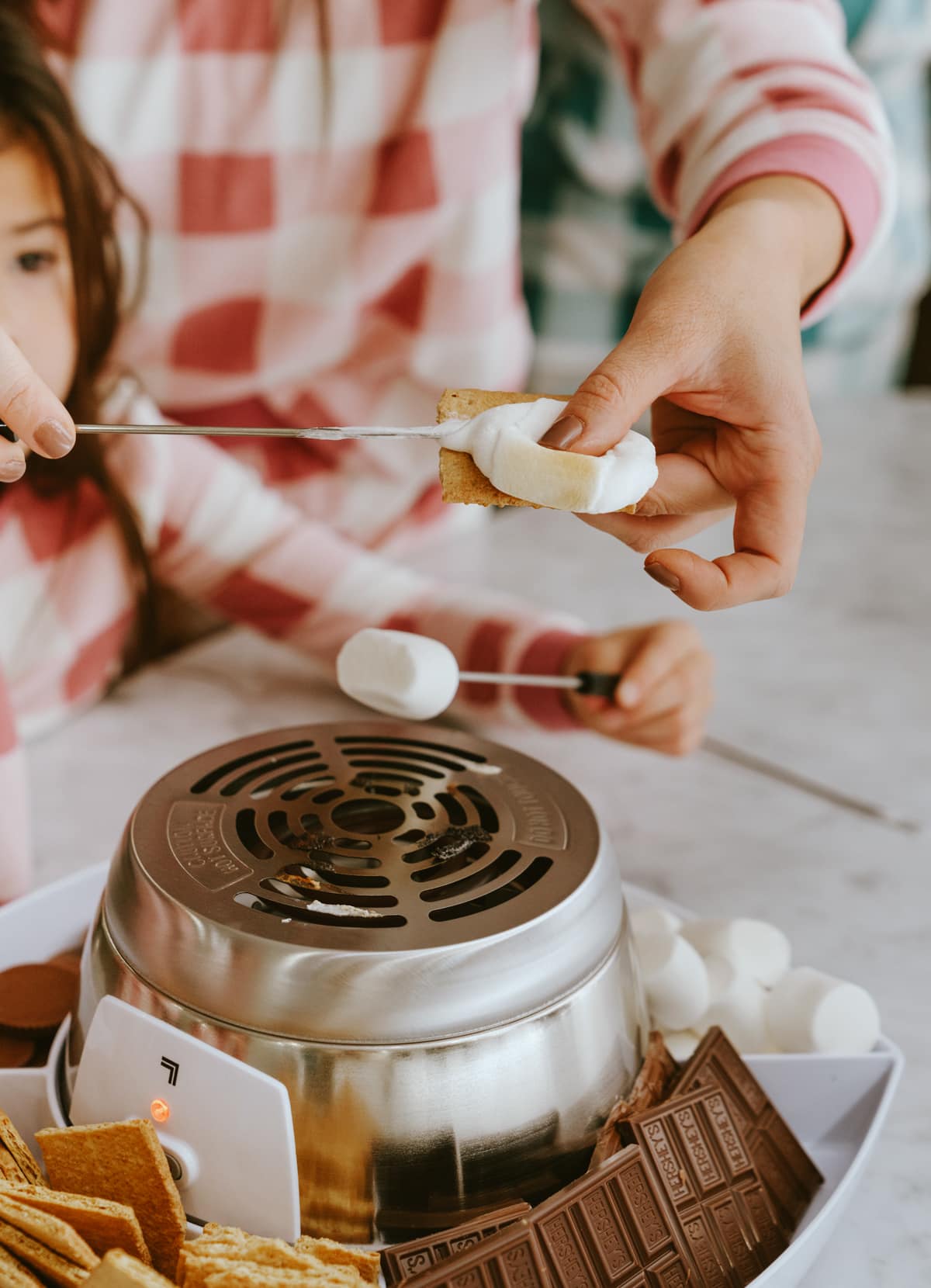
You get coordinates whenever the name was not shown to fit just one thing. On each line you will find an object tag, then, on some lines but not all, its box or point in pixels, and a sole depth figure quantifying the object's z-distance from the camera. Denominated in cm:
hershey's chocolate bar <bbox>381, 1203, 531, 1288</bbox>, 54
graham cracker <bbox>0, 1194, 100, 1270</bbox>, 53
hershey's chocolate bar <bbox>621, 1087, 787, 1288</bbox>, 60
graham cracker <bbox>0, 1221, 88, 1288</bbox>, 53
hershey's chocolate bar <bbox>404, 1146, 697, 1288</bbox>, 53
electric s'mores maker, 57
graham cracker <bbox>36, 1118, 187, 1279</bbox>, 57
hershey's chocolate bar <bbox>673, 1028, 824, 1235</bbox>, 66
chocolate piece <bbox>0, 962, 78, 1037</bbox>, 73
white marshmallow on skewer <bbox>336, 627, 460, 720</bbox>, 77
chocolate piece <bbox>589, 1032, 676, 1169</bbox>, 63
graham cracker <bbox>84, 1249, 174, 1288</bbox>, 50
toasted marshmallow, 62
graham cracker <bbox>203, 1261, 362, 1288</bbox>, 52
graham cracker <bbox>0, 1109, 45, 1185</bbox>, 59
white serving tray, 64
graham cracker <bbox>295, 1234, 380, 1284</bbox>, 56
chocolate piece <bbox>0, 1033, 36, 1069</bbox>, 72
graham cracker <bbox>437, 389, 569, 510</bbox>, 67
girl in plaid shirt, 99
